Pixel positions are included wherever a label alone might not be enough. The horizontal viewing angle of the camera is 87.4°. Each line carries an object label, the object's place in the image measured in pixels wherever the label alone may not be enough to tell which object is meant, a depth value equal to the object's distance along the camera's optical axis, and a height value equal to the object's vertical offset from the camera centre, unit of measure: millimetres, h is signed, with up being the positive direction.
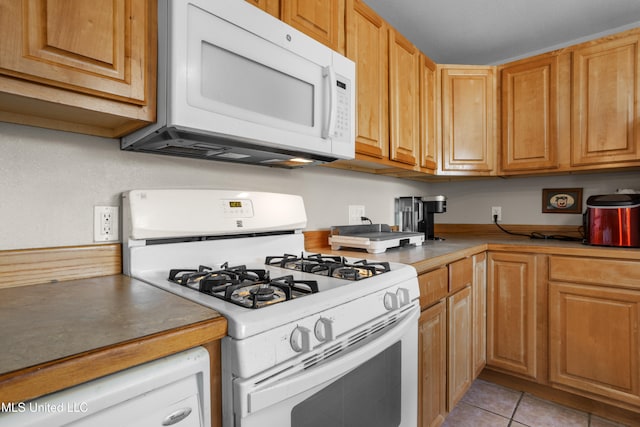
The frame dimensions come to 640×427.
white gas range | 679 -227
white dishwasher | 451 -286
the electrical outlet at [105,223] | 1070 -41
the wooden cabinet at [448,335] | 1405 -613
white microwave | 896 +384
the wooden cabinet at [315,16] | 1199 +759
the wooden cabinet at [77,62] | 708 +346
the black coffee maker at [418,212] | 2203 -17
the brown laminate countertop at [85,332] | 457 -207
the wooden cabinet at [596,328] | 1714 -640
